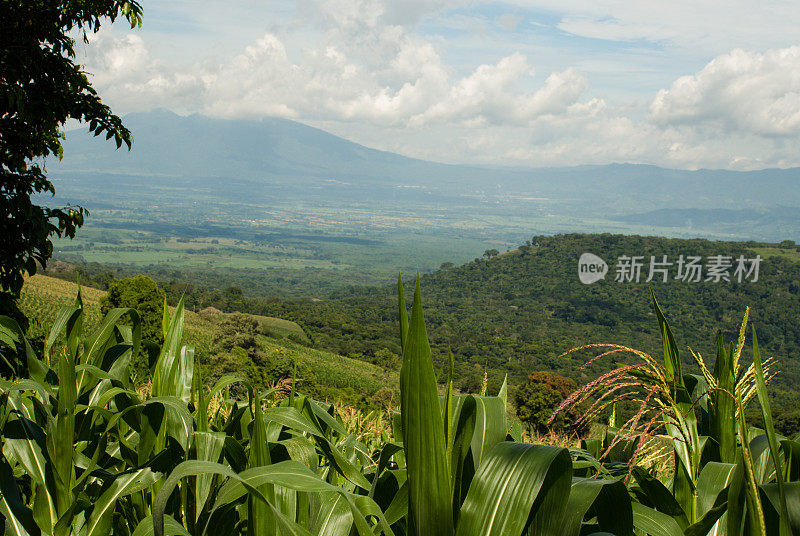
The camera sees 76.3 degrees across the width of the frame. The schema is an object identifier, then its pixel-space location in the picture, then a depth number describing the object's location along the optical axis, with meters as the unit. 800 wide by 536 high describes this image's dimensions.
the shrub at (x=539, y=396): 20.61
